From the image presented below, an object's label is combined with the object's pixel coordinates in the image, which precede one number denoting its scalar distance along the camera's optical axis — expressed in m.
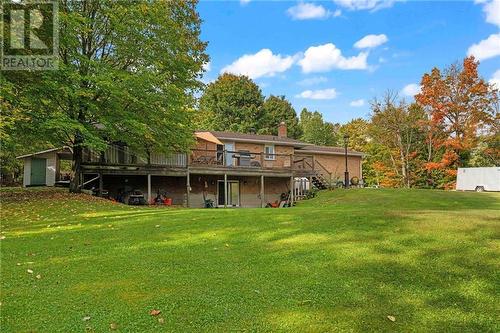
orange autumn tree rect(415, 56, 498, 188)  35.50
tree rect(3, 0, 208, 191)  14.21
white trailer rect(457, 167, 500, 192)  30.31
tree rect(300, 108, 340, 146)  56.34
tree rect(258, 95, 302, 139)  51.60
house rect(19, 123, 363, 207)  20.94
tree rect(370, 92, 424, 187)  39.25
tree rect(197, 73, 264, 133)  49.22
